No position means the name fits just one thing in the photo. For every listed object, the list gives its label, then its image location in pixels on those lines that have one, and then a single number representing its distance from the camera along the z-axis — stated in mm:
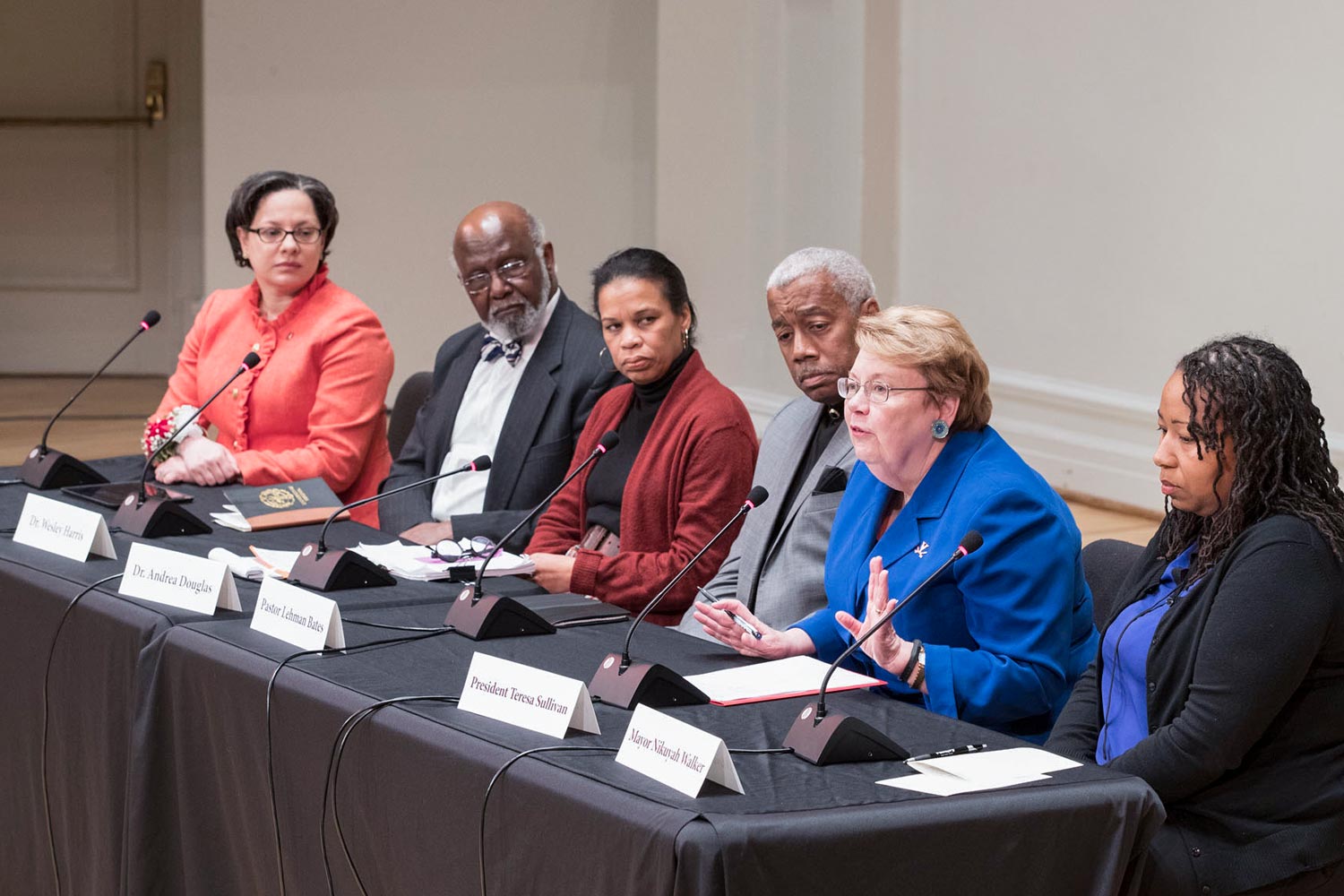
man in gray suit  5504
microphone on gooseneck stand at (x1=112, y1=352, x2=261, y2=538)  6160
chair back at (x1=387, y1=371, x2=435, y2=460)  8453
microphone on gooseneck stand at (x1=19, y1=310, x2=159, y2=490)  7020
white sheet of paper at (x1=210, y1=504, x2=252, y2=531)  6352
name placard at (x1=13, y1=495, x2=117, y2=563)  5680
